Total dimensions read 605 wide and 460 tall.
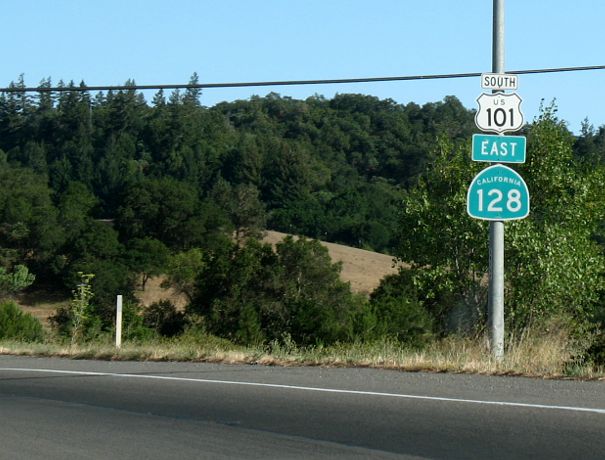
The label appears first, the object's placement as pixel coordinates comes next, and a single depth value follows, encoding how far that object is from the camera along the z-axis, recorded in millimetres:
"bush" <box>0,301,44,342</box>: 47406
